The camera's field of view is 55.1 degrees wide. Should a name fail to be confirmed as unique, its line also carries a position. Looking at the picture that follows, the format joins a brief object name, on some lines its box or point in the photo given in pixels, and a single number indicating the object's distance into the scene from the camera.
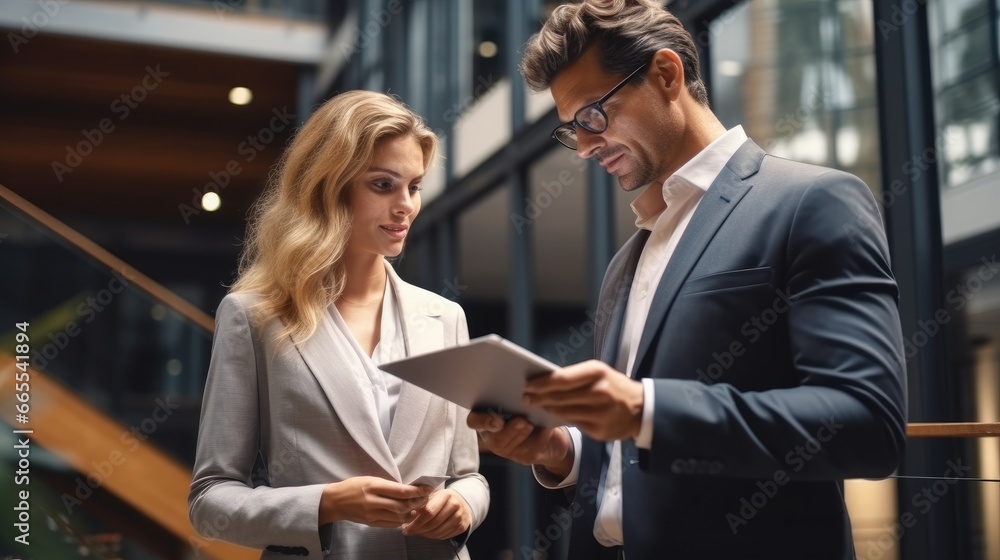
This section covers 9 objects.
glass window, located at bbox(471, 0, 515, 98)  7.23
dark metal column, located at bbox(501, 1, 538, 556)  6.63
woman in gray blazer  1.74
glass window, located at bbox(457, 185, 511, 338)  7.61
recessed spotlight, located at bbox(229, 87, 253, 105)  11.11
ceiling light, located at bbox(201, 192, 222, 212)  12.70
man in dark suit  1.25
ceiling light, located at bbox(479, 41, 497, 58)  7.47
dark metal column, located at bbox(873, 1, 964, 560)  3.12
